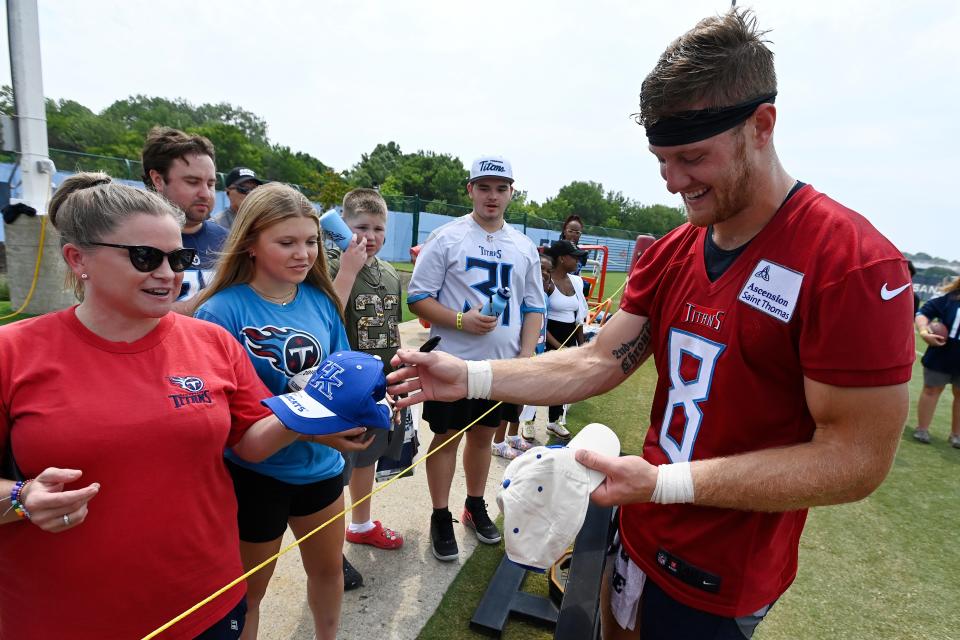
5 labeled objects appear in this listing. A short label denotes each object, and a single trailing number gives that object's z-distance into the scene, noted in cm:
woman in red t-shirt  133
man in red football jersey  125
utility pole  679
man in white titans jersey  341
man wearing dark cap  366
